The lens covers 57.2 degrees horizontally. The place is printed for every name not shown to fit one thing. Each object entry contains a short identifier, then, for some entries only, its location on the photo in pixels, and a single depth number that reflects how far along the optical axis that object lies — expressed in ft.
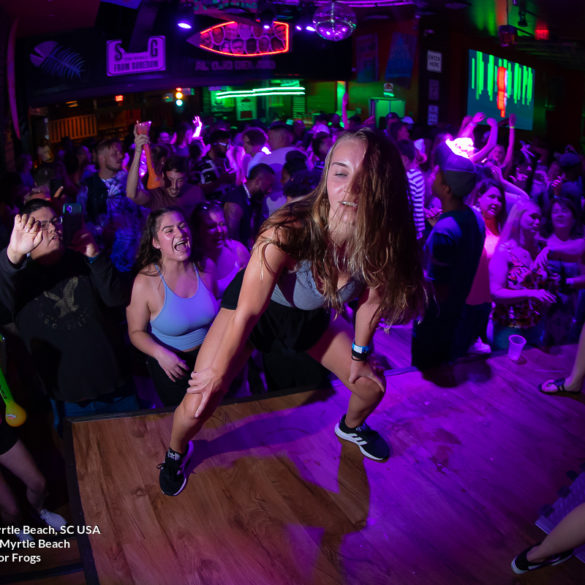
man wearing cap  9.24
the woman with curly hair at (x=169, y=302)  8.52
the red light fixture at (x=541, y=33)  35.68
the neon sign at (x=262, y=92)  44.52
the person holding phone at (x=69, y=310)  8.06
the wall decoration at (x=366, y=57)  38.77
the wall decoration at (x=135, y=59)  33.01
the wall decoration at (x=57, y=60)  33.78
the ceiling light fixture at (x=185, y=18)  31.44
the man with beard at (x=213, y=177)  16.85
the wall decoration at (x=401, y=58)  36.04
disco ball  18.02
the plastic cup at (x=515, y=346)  10.62
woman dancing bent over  6.17
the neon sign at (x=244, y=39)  34.25
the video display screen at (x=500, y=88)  41.16
